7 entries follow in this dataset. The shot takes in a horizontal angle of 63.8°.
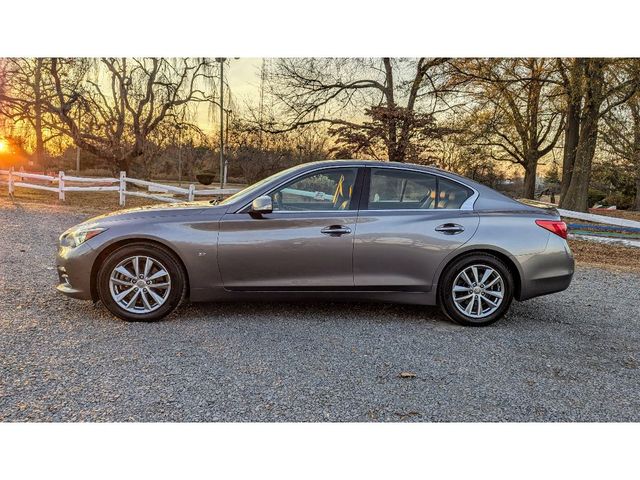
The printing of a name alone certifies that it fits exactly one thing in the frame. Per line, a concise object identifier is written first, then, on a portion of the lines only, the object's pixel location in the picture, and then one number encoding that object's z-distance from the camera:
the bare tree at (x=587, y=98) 12.27
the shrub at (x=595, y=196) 29.19
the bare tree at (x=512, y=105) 14.11
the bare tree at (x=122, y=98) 17.95
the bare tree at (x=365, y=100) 13.38
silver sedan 4.48
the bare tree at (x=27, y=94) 16.38
